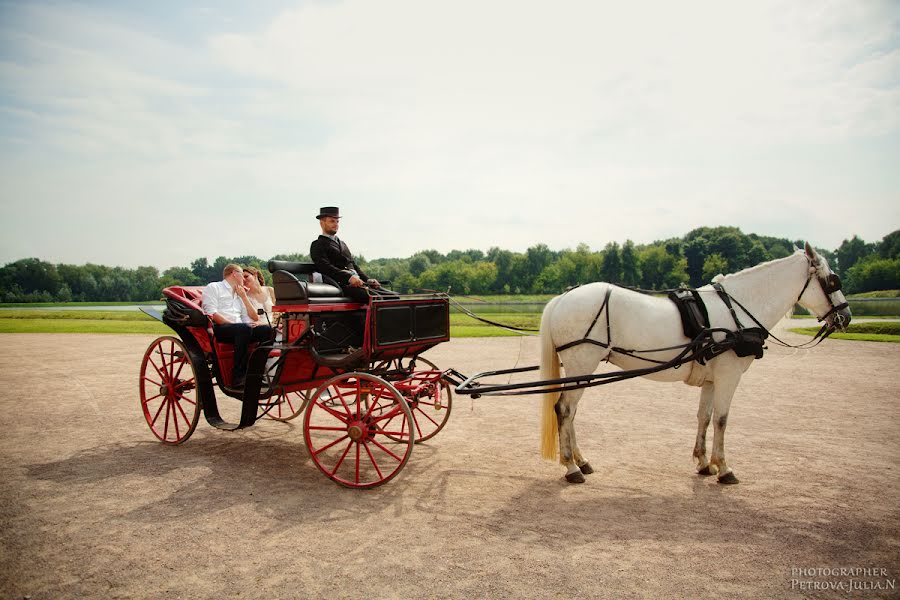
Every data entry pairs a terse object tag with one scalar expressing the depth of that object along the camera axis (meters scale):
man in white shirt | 6.32
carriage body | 5.40
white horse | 5.51
